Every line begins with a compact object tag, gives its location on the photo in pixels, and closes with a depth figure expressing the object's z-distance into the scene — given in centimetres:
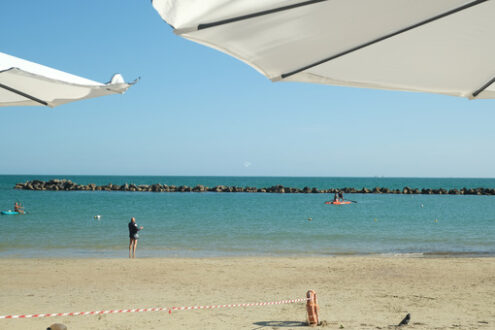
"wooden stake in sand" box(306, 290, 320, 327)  735
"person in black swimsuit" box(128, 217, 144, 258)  1711
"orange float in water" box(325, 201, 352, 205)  5783
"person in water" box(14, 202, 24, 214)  3734
